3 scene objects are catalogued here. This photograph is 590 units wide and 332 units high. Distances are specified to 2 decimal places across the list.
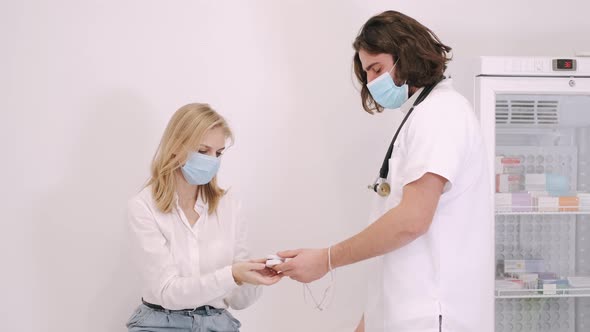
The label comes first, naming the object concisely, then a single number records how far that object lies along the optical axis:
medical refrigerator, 2.85
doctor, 1.81
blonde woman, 2.30
